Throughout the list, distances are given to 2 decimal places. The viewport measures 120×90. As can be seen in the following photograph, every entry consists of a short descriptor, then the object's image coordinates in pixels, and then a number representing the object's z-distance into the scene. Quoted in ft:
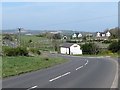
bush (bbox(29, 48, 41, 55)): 266.57
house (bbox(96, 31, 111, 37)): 593.50
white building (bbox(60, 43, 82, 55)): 392.47
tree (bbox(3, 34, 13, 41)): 427.66
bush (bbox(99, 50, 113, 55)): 343.36
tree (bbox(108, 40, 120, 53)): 331.24
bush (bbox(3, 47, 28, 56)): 197.57
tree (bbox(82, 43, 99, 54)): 354.13
